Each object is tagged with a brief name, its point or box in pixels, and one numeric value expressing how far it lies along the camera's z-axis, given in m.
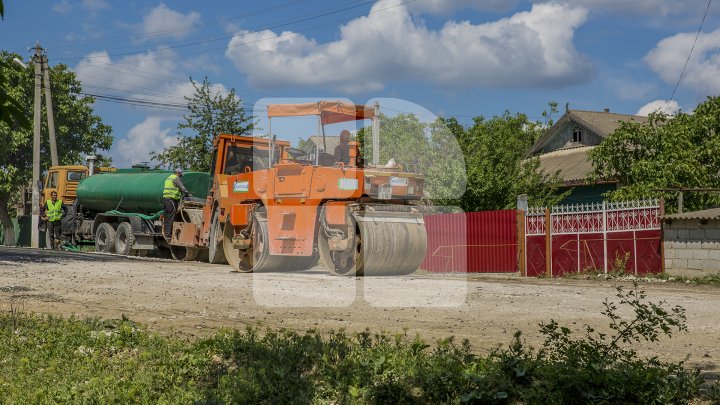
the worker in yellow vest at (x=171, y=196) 23.88
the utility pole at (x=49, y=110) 37.62
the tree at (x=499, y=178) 27.94
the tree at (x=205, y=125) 33.38
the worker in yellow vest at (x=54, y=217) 31.14
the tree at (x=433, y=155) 27.95
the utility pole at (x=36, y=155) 36.72
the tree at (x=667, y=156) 25.19
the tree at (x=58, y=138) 45.19
